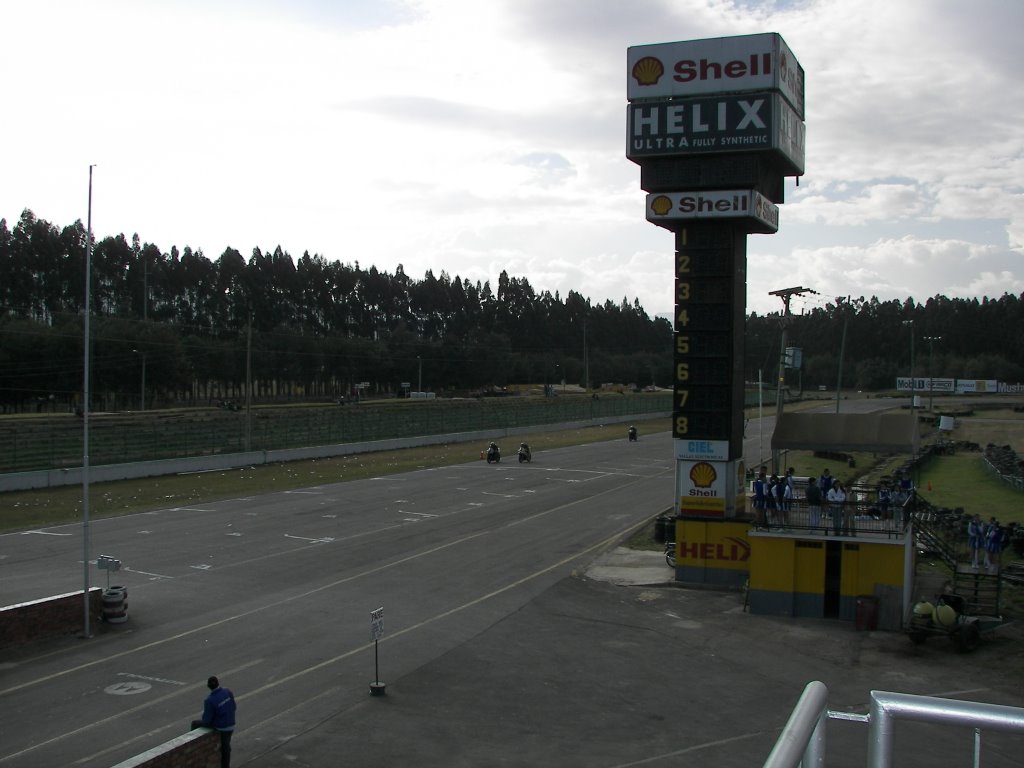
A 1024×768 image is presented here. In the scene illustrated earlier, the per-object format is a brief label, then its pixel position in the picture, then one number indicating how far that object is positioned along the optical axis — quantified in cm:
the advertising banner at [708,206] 2666
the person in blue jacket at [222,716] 1261
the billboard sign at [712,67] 2639
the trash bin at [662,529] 3242
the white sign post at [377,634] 1659
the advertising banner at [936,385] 16388
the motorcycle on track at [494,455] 5988
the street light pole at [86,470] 2005
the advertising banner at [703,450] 2675
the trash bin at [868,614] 2212
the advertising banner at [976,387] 16950
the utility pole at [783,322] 2931
